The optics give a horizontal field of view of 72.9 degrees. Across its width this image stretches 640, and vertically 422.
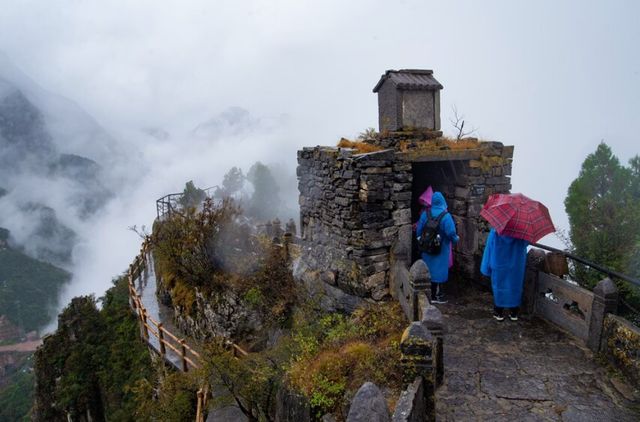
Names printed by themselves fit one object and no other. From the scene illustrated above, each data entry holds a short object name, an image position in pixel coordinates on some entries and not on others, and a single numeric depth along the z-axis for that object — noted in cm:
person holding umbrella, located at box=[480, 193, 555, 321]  633
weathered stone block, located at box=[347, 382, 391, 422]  304
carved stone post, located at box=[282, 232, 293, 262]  1183
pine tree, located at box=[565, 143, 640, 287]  970
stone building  758
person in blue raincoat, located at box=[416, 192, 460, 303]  741
